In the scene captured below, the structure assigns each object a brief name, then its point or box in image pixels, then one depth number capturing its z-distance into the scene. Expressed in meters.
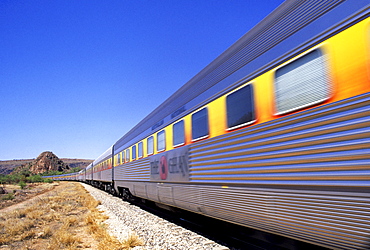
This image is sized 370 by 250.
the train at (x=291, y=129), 2.57
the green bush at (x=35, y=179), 53.22
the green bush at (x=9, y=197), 22.22
